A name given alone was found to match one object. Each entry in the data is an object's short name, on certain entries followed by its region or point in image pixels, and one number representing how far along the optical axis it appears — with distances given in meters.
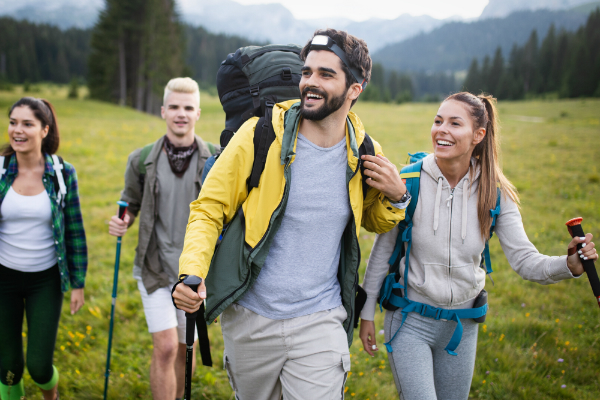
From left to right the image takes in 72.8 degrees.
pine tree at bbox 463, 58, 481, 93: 109.22
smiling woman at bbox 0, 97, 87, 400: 3.93
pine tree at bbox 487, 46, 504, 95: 107.31
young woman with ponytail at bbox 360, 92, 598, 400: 3.21
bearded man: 2.72
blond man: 4.16
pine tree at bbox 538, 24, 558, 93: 96.58
